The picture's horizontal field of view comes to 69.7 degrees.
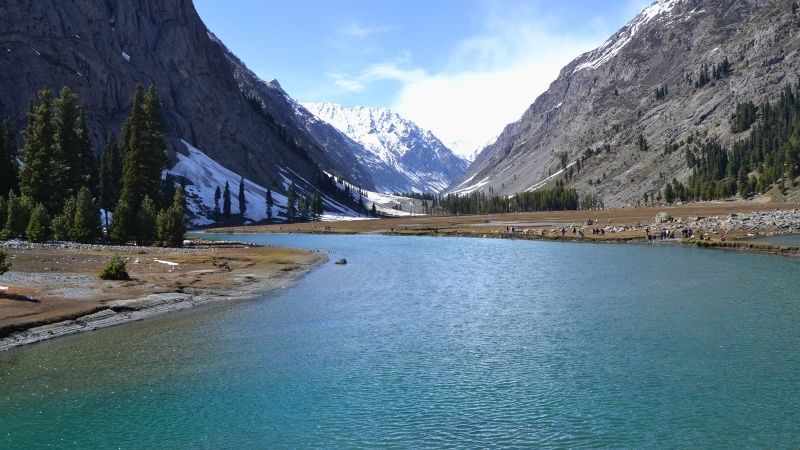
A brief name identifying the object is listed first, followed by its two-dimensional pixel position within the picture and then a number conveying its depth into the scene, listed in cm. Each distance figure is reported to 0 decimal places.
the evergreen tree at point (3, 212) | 7206
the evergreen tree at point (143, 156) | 8625
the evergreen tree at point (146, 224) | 7944
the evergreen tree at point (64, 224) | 7181
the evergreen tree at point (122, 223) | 7694
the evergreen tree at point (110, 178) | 11750
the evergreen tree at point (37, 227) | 6812
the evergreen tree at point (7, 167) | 8500
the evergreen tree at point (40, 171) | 7875
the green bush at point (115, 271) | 4622
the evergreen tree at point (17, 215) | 7006
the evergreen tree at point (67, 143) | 8269
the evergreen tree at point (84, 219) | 7256
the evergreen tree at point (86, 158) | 9656
